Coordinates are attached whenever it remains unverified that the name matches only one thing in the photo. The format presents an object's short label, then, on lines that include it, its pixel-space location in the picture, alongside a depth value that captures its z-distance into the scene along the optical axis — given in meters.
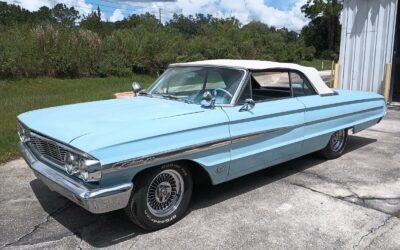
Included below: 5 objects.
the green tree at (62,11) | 54.72
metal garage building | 10.84
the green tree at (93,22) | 26.54
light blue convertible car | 3.53
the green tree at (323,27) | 42.41
